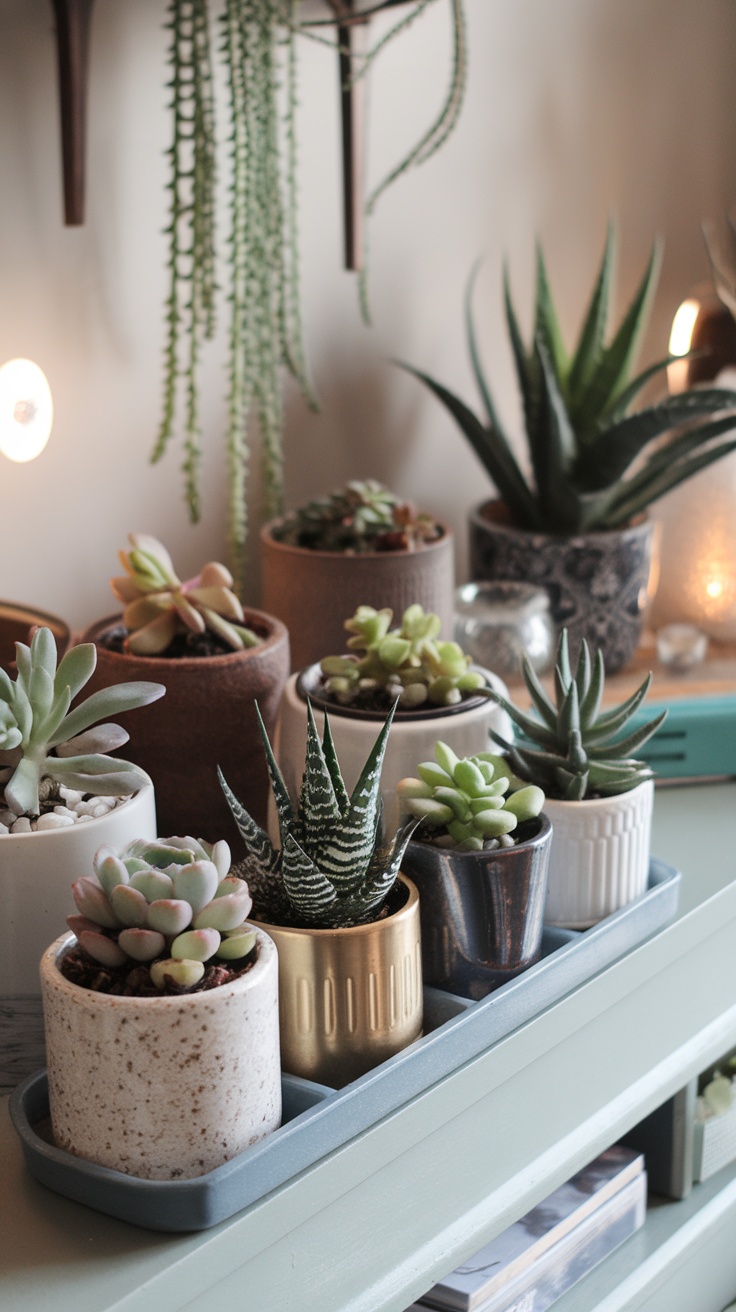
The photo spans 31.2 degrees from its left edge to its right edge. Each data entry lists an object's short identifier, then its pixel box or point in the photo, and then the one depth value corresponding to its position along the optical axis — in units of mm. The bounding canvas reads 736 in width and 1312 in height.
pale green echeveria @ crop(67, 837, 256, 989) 536
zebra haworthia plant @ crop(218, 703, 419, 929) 599
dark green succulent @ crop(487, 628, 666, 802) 748
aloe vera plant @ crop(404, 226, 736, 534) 1124
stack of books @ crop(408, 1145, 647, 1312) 767
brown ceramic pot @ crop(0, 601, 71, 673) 856
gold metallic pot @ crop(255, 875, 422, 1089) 604
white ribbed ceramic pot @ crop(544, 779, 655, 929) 740
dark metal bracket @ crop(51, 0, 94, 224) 862
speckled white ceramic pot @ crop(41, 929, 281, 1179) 526
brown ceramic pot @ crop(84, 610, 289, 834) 777
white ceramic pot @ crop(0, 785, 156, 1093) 620
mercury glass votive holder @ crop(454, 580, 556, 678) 1069
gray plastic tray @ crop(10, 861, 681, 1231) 533
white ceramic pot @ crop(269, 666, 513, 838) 754
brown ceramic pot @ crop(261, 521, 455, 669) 958
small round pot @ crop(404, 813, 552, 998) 655
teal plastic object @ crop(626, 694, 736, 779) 998
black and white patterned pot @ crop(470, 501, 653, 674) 1126
